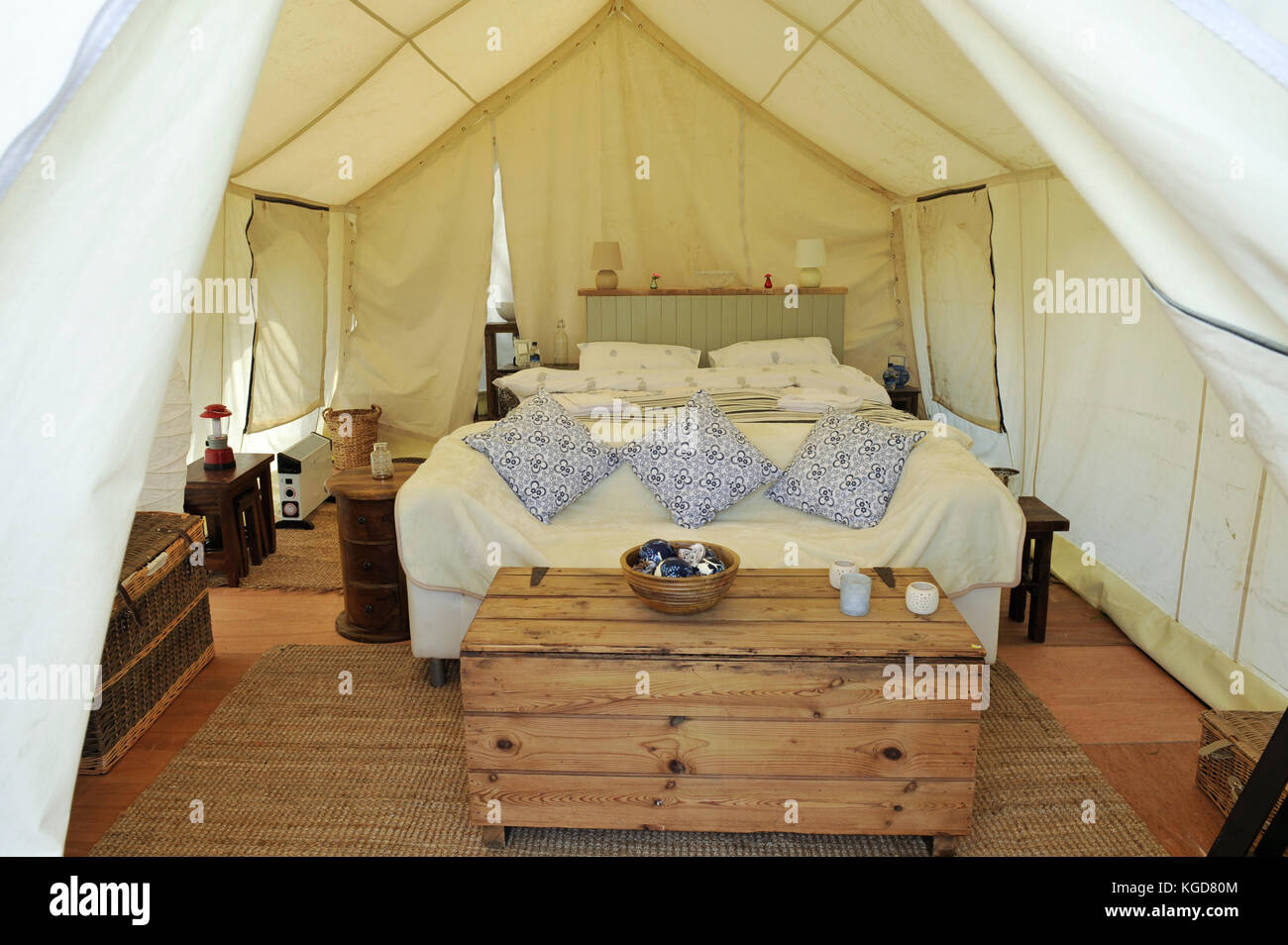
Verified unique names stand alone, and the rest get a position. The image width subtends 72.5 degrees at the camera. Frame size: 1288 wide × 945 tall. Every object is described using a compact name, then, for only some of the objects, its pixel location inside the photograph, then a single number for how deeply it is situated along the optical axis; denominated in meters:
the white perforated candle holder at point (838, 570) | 2.25
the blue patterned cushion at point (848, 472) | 2.95
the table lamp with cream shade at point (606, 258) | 4.91
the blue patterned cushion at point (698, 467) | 3.04
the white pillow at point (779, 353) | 4.61
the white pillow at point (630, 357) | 4.61
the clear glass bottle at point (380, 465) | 3.12
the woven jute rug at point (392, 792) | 2.04
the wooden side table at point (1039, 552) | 3.03
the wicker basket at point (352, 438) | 5.16
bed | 2.66
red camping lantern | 3.65
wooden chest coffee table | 1.92
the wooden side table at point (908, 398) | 4.88
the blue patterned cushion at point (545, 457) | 2.96
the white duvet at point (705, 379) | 4.24
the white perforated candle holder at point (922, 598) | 2.08
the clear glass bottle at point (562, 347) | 5.33
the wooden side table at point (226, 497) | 3.46
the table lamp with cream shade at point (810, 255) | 4.79
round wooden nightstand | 2.99
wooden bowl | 2.03
